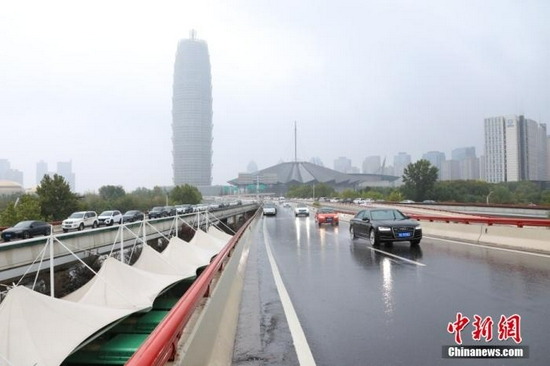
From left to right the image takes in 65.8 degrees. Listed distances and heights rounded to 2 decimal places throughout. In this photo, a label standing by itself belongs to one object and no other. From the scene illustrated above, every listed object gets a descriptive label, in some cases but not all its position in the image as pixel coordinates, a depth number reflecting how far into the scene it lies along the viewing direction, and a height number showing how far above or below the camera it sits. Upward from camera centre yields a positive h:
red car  36.50 -2.24
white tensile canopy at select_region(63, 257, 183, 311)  10.12 -2.41
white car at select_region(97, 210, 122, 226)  44.46 -2.58
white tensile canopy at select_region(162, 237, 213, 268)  16.19 -2.41
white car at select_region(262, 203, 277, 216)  58.06 -2.53
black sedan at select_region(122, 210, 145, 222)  49.50 -2.66
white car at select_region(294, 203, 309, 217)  53.44 -2.39
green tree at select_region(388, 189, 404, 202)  114.74 -1.49
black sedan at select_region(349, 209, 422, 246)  16.12 -1.38
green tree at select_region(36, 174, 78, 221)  62.28 -0.59
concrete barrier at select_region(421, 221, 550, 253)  14.05 -1.73
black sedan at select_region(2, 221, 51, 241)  30.35 -2.69
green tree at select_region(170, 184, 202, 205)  131.38 -0.60
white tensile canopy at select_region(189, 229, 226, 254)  20.34 -2.39
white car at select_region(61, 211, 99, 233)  38.56 -2.58
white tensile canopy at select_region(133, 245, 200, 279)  14.10 -2.38
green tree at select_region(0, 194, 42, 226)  50.88 -2.24
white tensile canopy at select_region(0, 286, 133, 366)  6.49 -2.26
